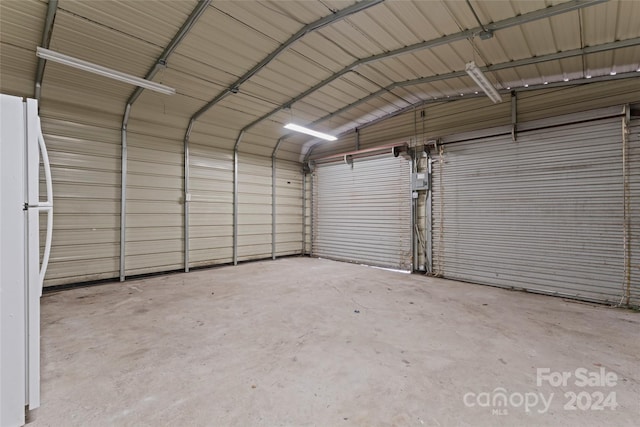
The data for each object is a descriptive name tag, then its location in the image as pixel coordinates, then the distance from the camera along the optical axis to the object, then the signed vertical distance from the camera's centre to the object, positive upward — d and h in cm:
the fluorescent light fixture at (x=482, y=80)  379 +204
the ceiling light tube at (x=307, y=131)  595 +197
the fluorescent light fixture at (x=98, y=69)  339 +200
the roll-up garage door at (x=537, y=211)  441 +10
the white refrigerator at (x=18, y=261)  167 -26
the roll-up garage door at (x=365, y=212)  686 +16
